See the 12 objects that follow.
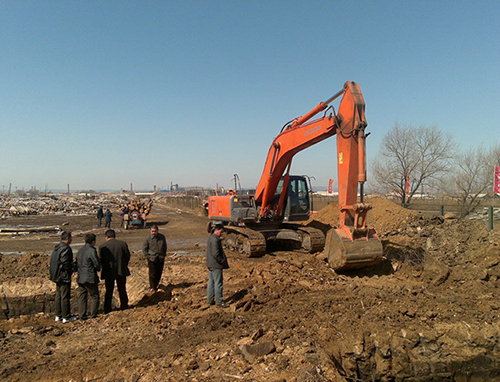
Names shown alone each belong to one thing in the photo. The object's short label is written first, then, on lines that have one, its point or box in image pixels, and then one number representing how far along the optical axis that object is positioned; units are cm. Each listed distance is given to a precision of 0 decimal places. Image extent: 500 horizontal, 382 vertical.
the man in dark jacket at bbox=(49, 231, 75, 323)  612
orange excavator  784
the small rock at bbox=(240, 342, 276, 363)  450
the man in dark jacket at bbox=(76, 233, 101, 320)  618
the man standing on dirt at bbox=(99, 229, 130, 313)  650
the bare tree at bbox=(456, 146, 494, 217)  1731
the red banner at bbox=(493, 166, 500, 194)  1251
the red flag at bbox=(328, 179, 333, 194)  2849
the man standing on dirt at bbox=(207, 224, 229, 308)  649
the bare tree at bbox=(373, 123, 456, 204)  2031
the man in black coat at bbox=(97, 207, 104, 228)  2290
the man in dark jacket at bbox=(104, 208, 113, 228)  2141
